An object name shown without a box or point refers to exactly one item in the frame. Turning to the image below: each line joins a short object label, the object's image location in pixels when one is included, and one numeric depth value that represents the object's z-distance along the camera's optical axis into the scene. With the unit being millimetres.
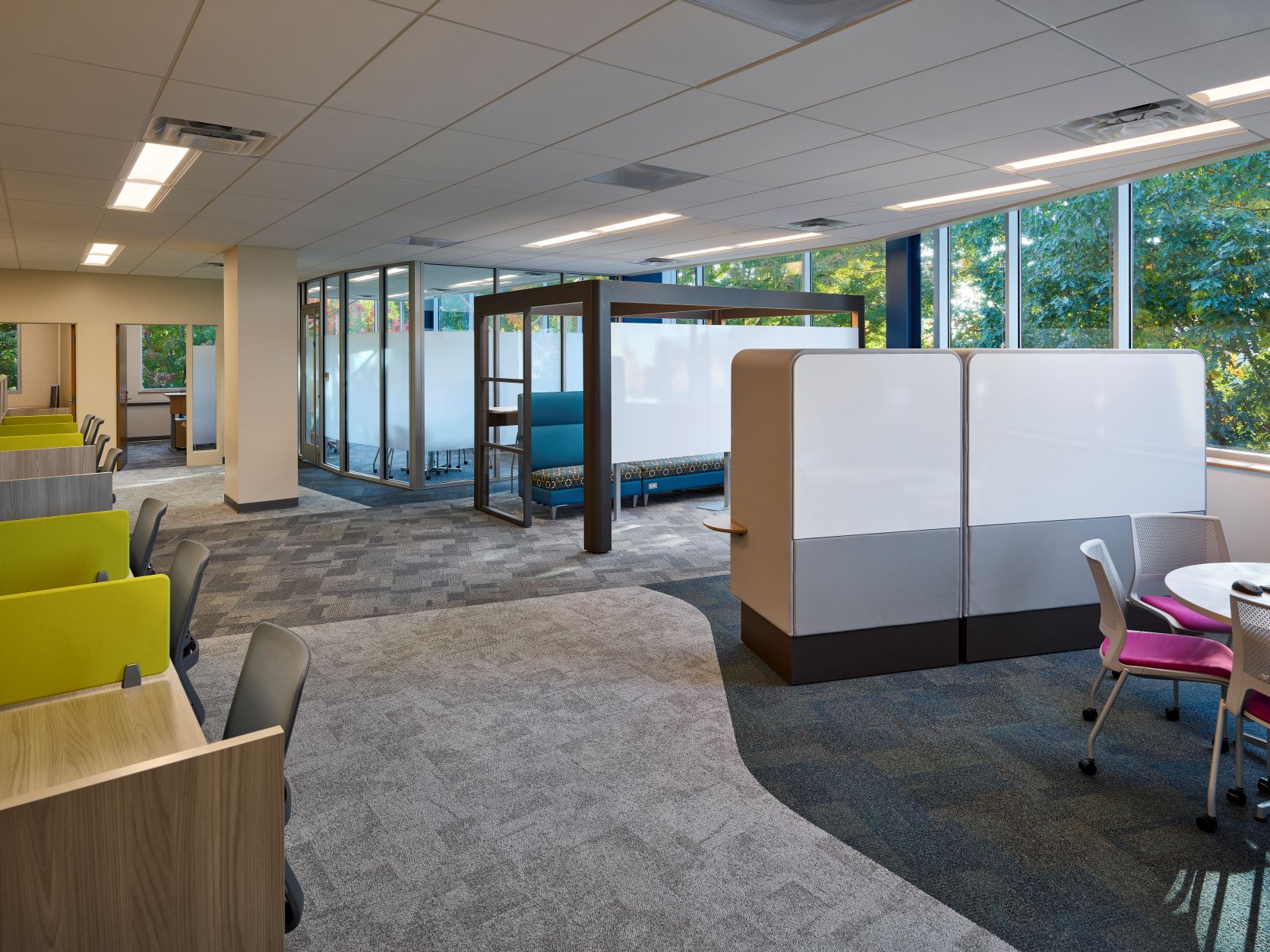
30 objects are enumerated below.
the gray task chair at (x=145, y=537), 4137
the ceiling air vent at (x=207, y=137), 4383
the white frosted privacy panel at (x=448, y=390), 10758
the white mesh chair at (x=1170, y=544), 3980
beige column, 8695
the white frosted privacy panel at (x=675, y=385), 7535
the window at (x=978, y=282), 7562
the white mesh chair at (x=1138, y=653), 3096
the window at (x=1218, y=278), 5523
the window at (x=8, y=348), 14477
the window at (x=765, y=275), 9961
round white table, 2945
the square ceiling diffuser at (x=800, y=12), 3006
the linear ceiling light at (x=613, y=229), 7367
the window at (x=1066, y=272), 6566
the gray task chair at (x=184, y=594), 3008
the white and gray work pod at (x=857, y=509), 4059
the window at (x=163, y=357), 15172
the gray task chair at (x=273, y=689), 1906
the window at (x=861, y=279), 8828
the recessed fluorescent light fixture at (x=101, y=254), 8938
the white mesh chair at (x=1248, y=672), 2586
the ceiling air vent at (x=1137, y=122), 4258
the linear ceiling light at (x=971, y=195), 6086
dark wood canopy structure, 6910
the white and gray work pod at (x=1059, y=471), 4340
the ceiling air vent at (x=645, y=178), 5578
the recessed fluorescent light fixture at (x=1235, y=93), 3938
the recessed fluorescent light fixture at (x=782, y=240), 8211
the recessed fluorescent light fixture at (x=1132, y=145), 4656
